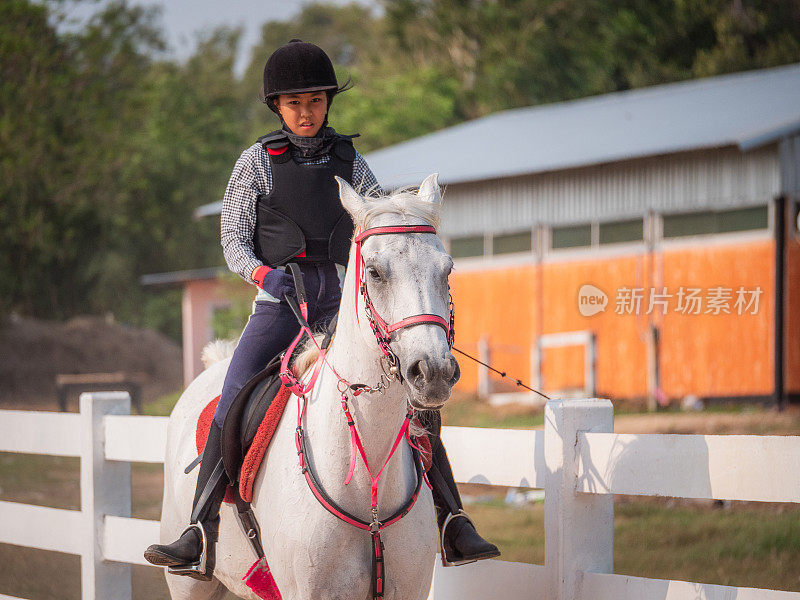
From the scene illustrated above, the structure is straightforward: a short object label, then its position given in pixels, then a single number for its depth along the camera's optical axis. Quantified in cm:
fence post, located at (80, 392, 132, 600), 1152
